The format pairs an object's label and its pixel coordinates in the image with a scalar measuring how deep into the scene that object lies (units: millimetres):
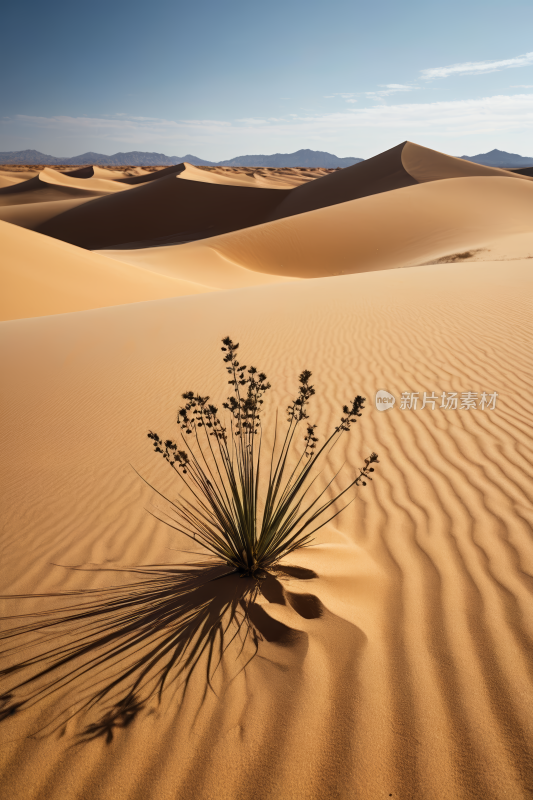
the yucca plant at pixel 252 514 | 2637
